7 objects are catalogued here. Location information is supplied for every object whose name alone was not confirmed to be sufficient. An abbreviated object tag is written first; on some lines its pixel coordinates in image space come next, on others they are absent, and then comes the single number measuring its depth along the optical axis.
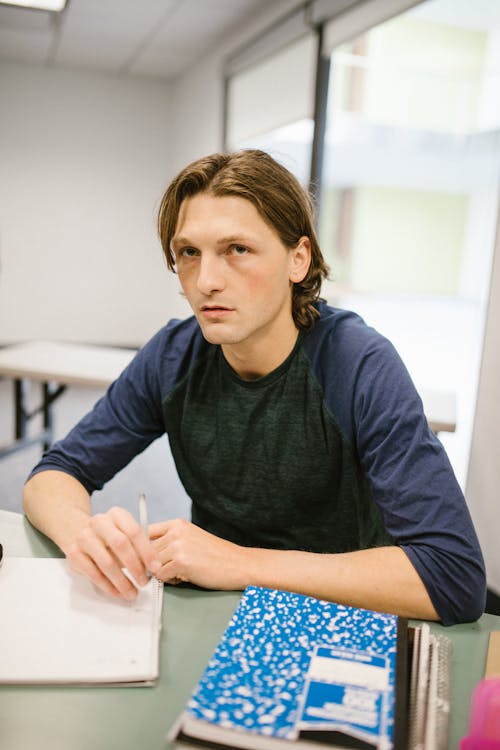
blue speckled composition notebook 0.54
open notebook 0.66
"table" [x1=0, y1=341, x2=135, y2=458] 2.65
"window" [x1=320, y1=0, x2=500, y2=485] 2.56
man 0.86
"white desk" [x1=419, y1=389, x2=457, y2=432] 2.06
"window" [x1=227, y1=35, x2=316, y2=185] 3.38
